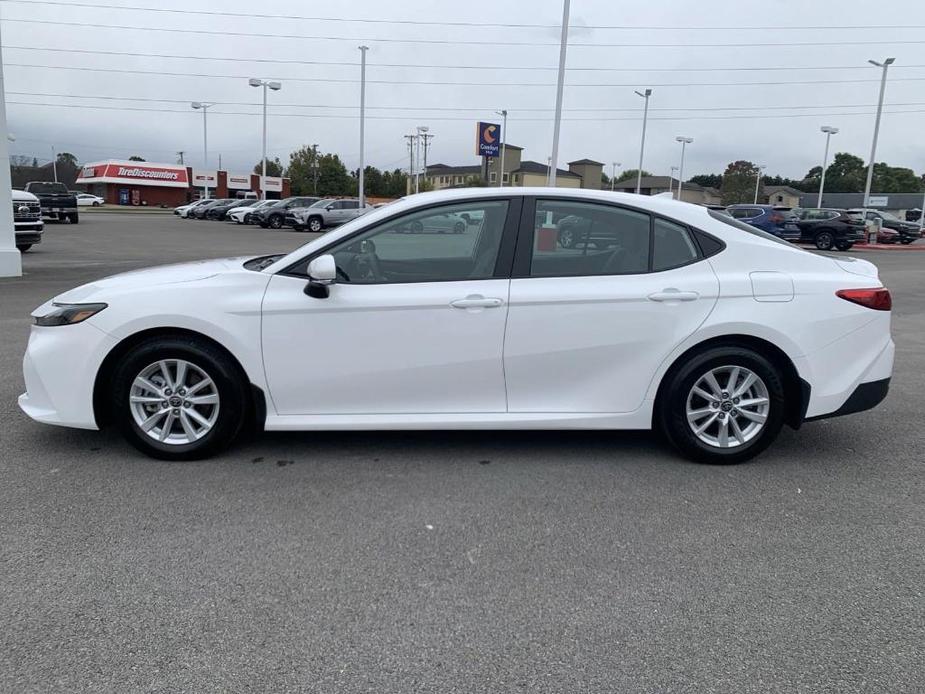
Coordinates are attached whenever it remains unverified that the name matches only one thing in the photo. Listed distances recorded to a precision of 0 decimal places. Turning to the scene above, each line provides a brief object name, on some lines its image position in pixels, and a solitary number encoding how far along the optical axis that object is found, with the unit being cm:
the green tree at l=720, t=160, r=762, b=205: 10304
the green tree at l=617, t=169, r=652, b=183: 14152
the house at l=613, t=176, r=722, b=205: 9232
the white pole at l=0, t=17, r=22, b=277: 1340
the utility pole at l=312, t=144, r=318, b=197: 9706
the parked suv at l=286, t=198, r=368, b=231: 3553
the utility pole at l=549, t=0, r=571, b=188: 2400
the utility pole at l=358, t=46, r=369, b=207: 4439
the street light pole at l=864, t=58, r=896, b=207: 3894
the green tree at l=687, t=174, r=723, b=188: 14279
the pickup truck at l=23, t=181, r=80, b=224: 3366
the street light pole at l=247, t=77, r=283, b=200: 4888
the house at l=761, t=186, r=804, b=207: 11181
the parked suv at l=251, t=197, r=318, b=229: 3853
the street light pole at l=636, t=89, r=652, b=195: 4378
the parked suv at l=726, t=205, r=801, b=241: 2958
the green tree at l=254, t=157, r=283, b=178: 11976
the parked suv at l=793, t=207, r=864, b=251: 2875
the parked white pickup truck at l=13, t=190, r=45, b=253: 1766
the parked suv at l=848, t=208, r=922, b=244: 3706
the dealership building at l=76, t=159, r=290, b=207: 8162
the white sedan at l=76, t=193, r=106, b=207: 7450
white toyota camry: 421
